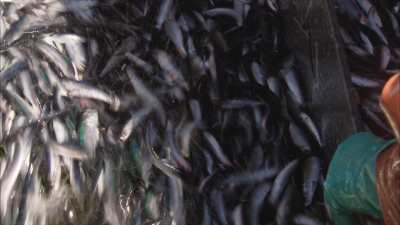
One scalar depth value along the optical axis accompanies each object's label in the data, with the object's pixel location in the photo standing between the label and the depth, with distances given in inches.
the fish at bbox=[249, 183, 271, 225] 77.9
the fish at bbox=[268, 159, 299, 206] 78.8
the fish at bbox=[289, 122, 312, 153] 82.2
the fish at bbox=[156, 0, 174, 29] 88.7
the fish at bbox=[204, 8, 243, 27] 92.0
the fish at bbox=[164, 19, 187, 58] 87.0
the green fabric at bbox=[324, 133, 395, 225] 51.1
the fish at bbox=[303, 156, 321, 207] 78.2
